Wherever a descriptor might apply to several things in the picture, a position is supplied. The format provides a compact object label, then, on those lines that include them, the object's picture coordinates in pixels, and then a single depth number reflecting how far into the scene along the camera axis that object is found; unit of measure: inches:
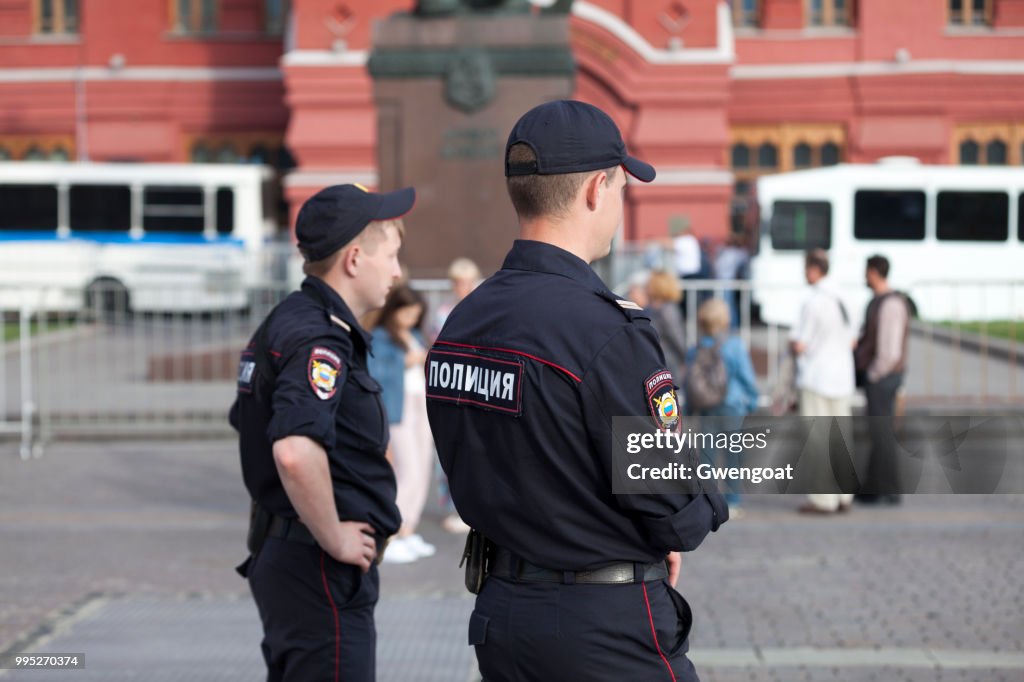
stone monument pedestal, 581.6
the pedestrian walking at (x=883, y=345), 412.8
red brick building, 1178.0
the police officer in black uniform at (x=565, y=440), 114.1
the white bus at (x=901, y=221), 1059.9
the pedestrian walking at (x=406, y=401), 343.0
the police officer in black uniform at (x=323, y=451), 152.6
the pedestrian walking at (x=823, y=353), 400.2
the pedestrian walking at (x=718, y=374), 393.1
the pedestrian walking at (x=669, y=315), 418.6
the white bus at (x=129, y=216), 1157.7
